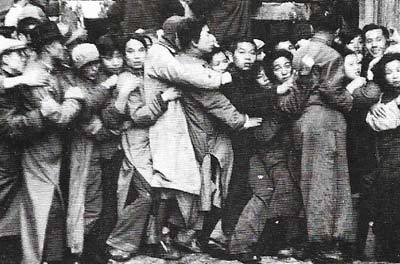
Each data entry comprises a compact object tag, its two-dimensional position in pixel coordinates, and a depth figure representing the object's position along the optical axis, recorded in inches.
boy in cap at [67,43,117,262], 232.7
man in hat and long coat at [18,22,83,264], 225.9
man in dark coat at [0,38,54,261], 221.6
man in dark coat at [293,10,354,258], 242.7
